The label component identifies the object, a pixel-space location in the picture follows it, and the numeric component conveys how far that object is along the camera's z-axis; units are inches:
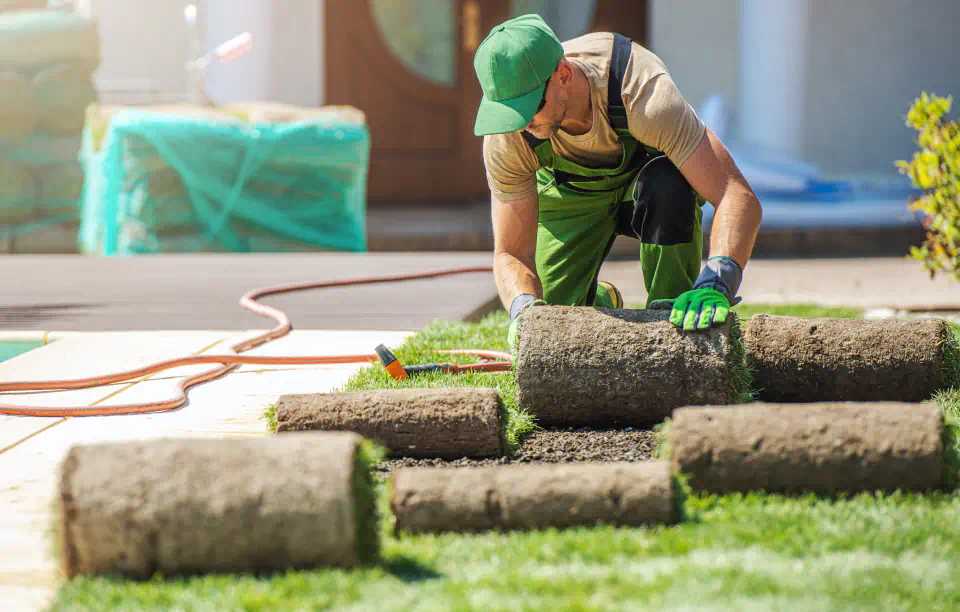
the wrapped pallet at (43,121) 748.0
